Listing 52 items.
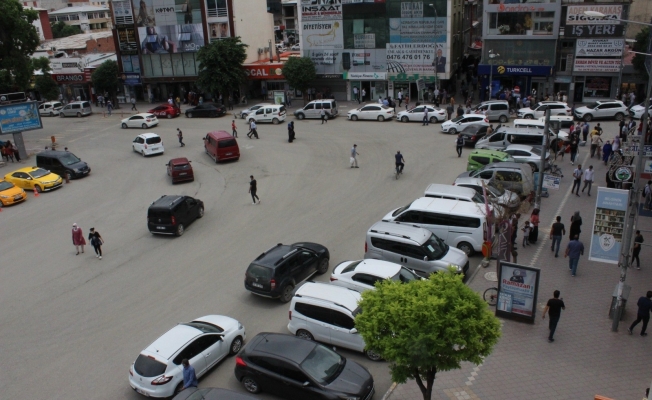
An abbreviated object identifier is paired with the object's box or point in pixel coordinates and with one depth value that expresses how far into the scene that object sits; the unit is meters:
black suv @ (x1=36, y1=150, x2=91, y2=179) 33.03
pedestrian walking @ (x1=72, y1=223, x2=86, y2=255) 21.78
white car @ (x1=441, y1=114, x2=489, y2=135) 35.91
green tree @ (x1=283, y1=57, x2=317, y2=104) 49.91
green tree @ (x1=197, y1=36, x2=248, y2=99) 50.81
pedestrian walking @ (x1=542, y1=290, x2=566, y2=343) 13.77
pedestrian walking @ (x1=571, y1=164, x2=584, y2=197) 24.20
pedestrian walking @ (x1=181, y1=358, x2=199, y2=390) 12.64
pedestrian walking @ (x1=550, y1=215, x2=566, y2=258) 18.47
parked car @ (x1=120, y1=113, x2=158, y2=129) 46.50
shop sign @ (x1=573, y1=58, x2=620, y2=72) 42.47
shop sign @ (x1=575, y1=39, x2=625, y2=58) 41.97
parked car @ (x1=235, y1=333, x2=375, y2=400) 11.95
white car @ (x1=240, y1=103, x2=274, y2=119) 45.94
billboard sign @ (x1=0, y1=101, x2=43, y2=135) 37.61
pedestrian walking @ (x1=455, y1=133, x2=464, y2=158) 30.88
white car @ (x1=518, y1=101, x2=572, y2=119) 37.56
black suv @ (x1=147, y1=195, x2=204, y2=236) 22.95
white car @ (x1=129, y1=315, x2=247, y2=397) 12.77
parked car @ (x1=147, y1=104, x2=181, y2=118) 50.69
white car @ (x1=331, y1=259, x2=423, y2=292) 15.90
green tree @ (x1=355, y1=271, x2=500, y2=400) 9.59
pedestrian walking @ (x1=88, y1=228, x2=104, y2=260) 21.36
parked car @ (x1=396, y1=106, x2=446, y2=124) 40.44
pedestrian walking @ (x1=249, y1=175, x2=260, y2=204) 25.68
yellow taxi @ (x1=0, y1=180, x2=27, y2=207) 28.98
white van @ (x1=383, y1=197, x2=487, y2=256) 19.02
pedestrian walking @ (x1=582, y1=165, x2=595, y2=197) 24.11
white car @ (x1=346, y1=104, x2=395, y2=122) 43.19
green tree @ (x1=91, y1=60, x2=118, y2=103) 57.94
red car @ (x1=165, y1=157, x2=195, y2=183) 30.14
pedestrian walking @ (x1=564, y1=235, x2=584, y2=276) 17.03
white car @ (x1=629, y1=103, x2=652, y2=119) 35.88
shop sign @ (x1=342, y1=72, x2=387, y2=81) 49.88
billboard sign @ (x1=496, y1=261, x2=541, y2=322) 14.80
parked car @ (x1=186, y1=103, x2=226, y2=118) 49.44
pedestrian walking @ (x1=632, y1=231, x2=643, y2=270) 17.09
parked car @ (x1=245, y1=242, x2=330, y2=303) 16.72
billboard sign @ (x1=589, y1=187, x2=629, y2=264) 15.16
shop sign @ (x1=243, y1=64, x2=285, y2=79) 53.53
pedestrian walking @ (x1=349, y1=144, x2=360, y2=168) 30.36
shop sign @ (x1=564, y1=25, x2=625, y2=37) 41.44
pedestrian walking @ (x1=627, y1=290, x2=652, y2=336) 13.67
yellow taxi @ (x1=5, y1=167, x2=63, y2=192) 31.16
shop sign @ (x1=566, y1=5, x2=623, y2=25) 40.91
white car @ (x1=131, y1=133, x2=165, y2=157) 36.75
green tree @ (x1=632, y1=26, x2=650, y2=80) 40.69
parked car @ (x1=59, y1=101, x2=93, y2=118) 55.38
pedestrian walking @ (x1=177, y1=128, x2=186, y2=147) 38.28
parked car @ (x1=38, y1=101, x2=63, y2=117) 57.22
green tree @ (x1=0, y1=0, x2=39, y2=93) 45.43
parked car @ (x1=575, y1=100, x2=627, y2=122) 37.75
